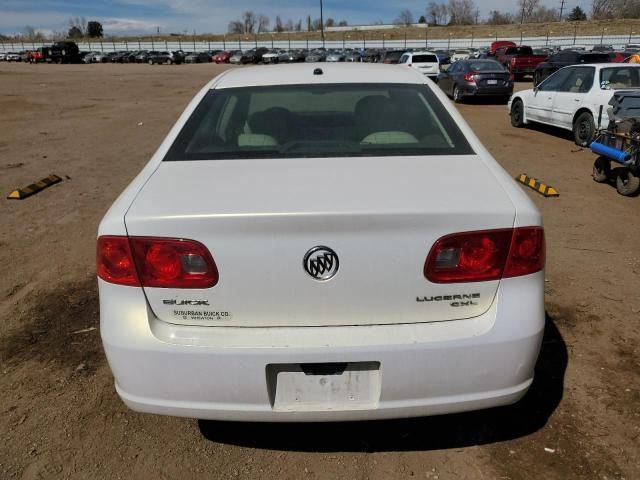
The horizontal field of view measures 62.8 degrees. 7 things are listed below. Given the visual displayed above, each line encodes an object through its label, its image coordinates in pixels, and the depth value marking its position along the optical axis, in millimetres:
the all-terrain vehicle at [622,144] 6164
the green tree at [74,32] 123812
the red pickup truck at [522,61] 27453
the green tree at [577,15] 101912
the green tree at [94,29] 117688
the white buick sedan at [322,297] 1913
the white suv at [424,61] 23630
